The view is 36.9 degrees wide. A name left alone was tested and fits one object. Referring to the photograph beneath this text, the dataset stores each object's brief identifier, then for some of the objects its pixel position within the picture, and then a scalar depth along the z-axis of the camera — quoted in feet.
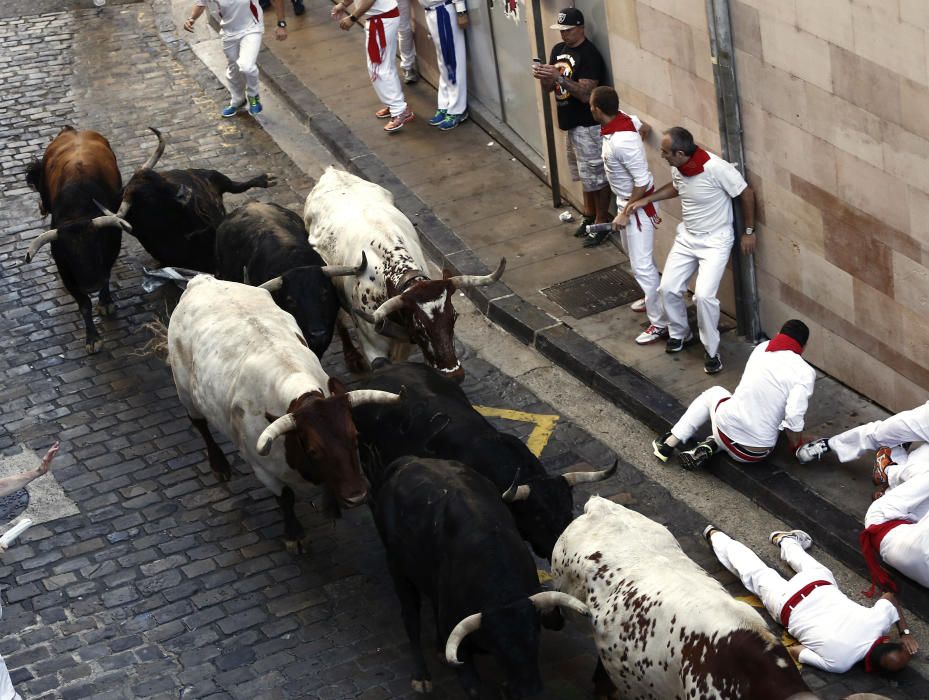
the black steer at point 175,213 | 44.11
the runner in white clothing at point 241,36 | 56.85
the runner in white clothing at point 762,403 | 33.04
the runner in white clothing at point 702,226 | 36.88
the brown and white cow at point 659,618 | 23.48
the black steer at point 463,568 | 25.16
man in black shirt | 43.60
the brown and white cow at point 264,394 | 30.35
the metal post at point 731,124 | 35.96
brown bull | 42.68
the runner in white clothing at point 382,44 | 54.65
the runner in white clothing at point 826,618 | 28.14
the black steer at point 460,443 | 29.48
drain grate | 43.09
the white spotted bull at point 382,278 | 35.65
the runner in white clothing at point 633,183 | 39.83
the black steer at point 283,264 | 37.63
